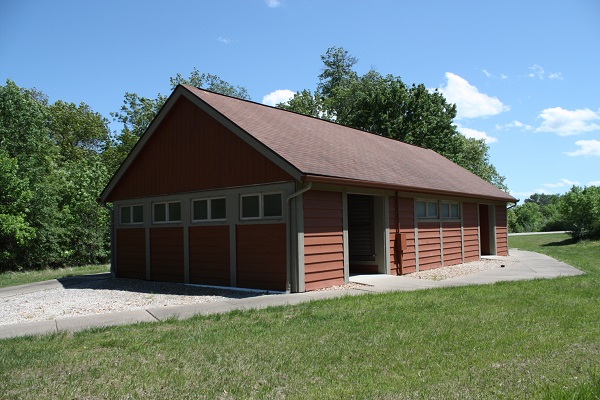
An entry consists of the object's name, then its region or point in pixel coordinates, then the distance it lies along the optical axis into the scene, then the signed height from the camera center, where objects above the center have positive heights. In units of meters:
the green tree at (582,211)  31.72 +0.54
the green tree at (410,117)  35.56 +7.69
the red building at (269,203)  11.54 +0.57
